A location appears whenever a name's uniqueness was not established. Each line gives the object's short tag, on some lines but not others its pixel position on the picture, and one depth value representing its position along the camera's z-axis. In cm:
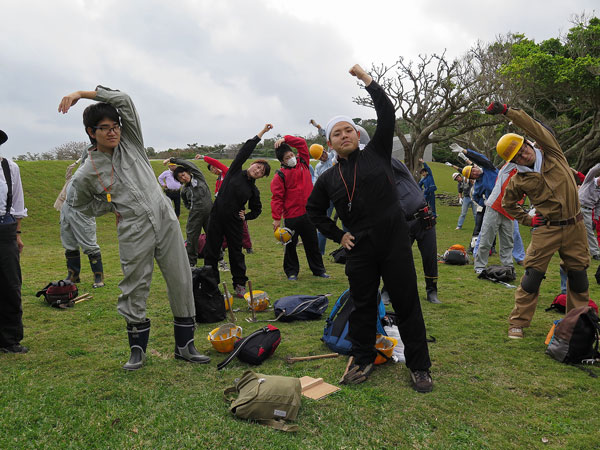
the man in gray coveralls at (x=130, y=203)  370
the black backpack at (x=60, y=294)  613
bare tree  1995
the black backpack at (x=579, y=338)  409
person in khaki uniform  455
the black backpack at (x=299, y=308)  551
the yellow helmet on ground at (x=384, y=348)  402
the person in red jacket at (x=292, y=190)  773
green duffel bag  304
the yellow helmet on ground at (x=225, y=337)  438
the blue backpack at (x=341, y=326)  433
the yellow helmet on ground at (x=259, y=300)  592
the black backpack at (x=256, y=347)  406
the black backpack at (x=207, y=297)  554
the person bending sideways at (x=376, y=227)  355
